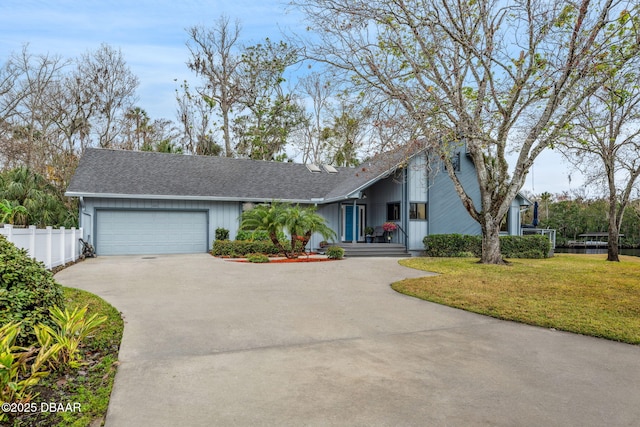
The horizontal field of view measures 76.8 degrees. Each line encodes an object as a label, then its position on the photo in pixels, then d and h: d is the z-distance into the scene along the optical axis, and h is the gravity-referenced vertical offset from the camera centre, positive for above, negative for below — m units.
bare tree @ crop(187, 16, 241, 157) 27.08 +11.08
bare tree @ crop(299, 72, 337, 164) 29.03 +7.60
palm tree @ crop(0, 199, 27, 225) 13.03 +0.29
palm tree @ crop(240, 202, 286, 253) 14.41 +0.21
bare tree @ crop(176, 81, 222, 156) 28.48 +7.38
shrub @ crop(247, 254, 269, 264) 13.46 -1.10
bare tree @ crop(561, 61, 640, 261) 16.30 +3.45
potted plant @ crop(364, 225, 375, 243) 19.49 -0.28
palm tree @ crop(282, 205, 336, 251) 14.11 +0.10
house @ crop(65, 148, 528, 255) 16.39 +1.21
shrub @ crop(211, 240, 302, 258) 15.46 -0.86
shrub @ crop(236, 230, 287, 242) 16.64 -0.38
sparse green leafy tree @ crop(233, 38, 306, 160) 27.53 +8.28
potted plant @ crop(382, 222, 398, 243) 18.08 -0.07
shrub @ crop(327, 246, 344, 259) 14.95 -0.99
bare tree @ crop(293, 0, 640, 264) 9.76 +4.57
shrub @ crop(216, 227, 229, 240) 17.45 -0.37
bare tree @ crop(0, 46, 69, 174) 21.33 +6.34
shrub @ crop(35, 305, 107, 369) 3.68 -1.08
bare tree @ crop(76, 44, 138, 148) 23.81 +8.27
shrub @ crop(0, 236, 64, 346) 3.78 -0.68
